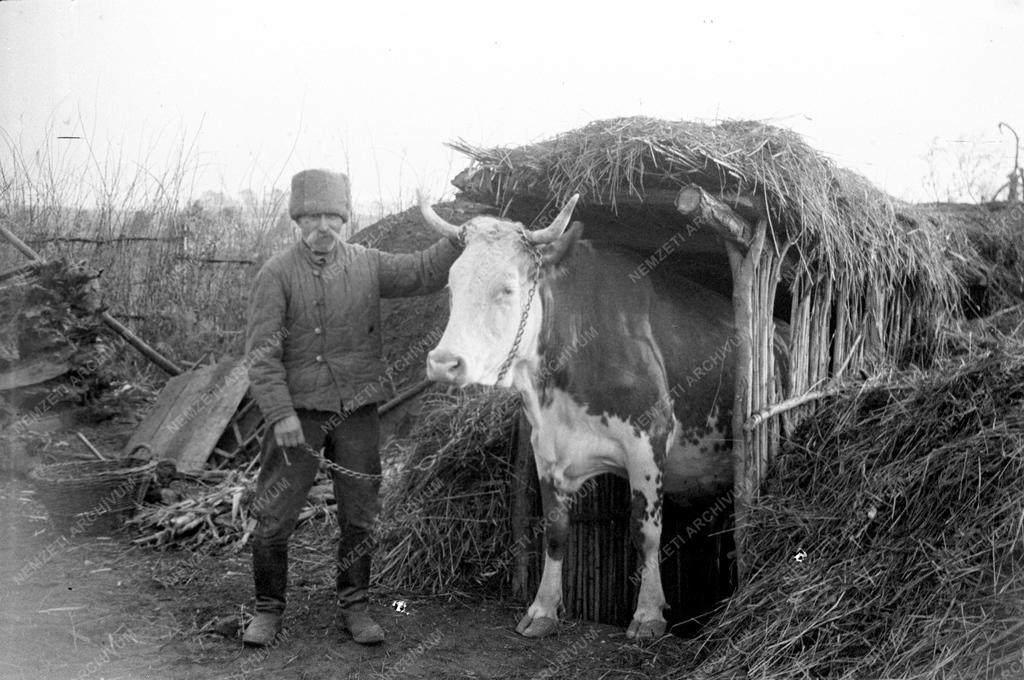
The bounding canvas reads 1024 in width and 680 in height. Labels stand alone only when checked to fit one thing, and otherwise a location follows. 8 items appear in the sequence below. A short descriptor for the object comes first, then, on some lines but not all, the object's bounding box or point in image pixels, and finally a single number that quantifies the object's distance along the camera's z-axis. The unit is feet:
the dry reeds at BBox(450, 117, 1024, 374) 15.93
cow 15.72
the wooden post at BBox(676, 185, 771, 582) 16.74
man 15.98
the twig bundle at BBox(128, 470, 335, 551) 22.31
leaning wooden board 26.13
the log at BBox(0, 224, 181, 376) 27.91
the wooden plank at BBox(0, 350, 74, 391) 25.53
